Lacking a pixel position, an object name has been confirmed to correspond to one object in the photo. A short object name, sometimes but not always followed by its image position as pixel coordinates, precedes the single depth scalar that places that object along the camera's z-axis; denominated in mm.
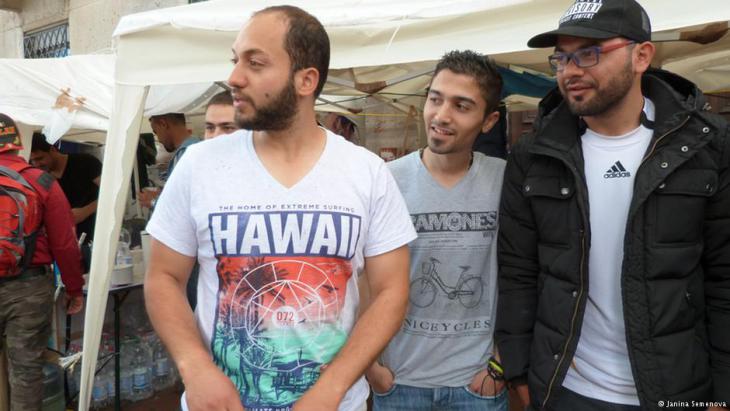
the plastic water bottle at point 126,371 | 4855
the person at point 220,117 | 3104
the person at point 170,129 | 5008
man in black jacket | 1653
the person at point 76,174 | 5586
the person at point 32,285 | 3713
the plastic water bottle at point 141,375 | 4859
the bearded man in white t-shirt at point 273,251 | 1413
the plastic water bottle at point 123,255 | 4250
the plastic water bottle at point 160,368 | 5082
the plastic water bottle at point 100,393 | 4746
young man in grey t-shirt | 2066
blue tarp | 4059
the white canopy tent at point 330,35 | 2217
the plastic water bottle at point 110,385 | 4852
